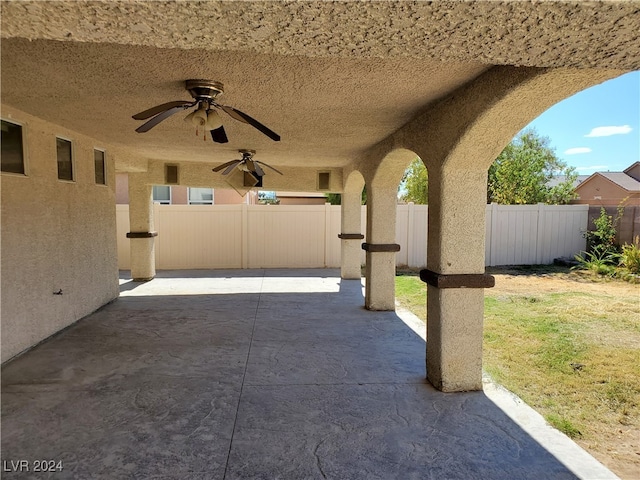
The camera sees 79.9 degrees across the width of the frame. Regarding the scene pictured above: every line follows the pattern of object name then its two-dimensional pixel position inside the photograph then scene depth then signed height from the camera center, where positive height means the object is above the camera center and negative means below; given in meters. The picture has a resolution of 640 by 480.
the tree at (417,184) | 17.62 +1.50
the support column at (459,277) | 3.54 -0.57
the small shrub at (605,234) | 10.81 -0.51
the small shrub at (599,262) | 9.99 -1.27
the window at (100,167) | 6.48 +0.81
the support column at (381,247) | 6.21 -0.52
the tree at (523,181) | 16.20 +1.51
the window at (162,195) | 13.79 +0.70
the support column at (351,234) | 9.20 -0.46
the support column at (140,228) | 8.90 -0.33
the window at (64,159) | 5.29 +0.77
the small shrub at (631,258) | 9.60 -1.05
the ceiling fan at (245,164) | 6.70 +0.92
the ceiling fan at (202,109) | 3.14 +0.89
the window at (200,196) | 14.44 +0.69
